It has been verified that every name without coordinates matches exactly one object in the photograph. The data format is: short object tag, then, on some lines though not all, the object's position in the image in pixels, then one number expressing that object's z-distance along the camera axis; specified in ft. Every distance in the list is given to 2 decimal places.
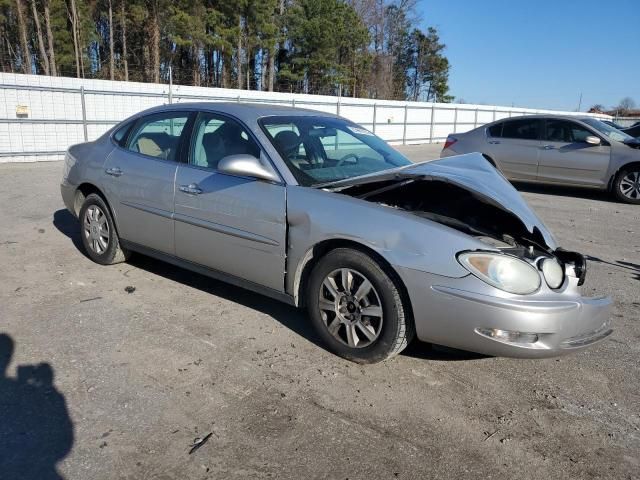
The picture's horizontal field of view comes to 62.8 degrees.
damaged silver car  9.30
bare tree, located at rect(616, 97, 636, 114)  242.45
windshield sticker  15.03
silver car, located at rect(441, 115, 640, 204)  30.66
